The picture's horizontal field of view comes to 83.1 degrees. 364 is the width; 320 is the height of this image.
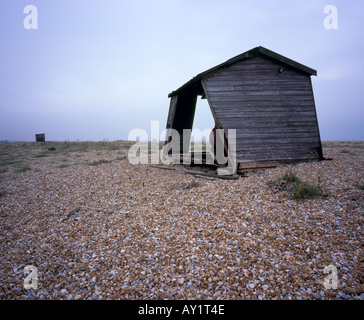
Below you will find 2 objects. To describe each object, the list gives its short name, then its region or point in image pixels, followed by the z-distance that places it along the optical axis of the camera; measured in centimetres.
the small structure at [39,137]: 3394
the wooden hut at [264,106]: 945
